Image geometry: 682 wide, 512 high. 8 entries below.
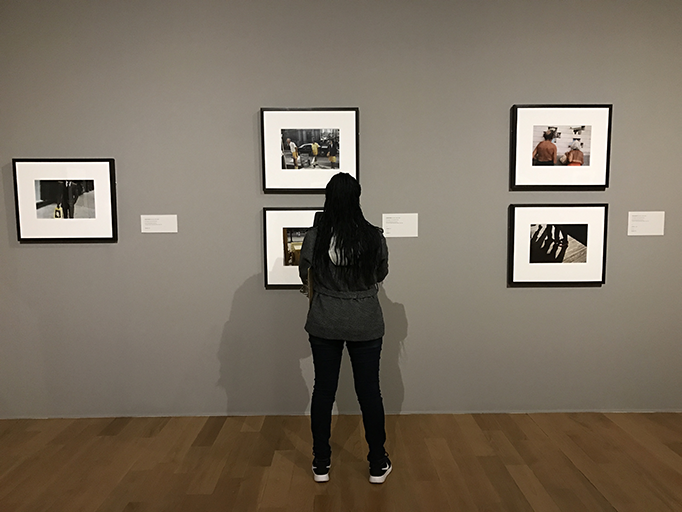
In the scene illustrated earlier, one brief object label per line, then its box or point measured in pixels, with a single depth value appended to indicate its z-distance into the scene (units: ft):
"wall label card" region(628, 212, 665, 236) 11.07
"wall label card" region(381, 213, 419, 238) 11.02
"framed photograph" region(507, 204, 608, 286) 10.97
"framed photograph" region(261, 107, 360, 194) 10.71
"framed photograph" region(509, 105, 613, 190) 10.78
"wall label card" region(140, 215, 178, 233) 11.01
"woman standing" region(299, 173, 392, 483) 8.04
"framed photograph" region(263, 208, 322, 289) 10.89
